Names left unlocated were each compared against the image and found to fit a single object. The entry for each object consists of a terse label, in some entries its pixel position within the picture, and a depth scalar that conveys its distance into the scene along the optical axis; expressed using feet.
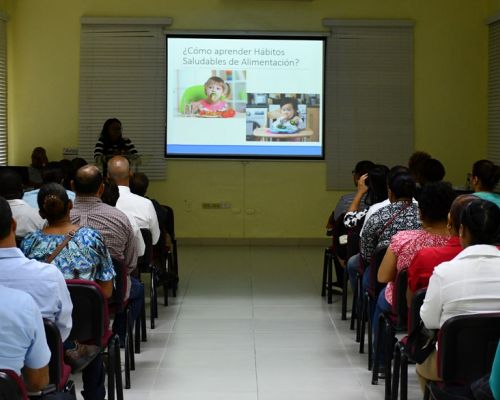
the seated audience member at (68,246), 13.23
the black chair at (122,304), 15.62
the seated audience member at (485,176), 19.65
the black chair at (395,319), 14.29
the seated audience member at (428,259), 12.87
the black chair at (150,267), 20.11
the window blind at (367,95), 35.91
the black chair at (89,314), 12.44
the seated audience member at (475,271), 10.80
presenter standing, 33.88
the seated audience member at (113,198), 17.79
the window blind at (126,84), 35.78
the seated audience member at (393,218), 17.19
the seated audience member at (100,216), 15.89
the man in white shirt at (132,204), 20.29
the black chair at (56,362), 10.25
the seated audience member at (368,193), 20.51
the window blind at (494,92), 34.88
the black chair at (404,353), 12.58
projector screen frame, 35.70
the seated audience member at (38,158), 34.47
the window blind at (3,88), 34.76
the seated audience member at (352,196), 22.95
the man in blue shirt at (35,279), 9.87
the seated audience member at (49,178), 20.17
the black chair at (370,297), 16.56
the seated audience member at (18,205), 17.52
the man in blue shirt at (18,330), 8.61
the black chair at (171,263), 24.54
